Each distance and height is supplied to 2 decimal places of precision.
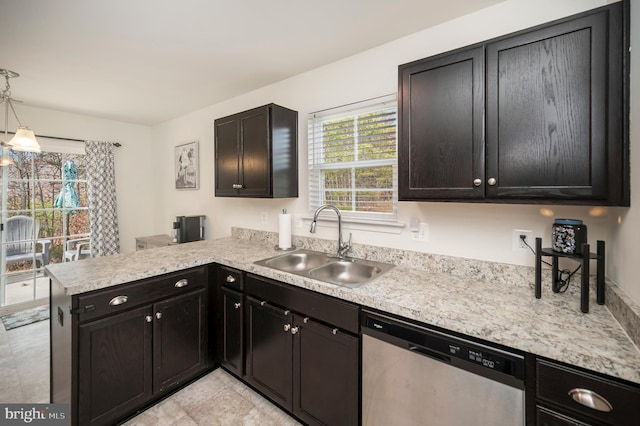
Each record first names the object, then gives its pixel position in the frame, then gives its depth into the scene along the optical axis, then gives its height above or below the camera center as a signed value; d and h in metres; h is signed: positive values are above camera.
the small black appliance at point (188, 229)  3.22 -0.22
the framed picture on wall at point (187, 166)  3.56 +0.57
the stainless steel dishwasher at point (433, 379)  1.03 -0.70
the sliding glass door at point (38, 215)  3.29 -0.05
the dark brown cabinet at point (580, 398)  0.84 -0.60
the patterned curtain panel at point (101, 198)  3.72 +0.17
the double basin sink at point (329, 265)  1.90 -0.41
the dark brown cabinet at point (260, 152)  2.29 +0.49
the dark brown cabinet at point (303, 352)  1.45 -0.83
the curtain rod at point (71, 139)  3.37 +0.91
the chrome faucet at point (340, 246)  2.12 -0.28
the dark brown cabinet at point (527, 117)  1.06 +0.39
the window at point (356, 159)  2.01 +0.39
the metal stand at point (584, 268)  1.12 -0.26
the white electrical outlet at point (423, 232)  1.83 -0.16
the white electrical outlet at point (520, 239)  1.49 -0.17
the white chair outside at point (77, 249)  3.65 -0.50
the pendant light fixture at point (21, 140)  2.32 +0.60
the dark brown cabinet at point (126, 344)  1.56 -0.83
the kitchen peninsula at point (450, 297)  0.94 -0.42
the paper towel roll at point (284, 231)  2.41 -0.19
